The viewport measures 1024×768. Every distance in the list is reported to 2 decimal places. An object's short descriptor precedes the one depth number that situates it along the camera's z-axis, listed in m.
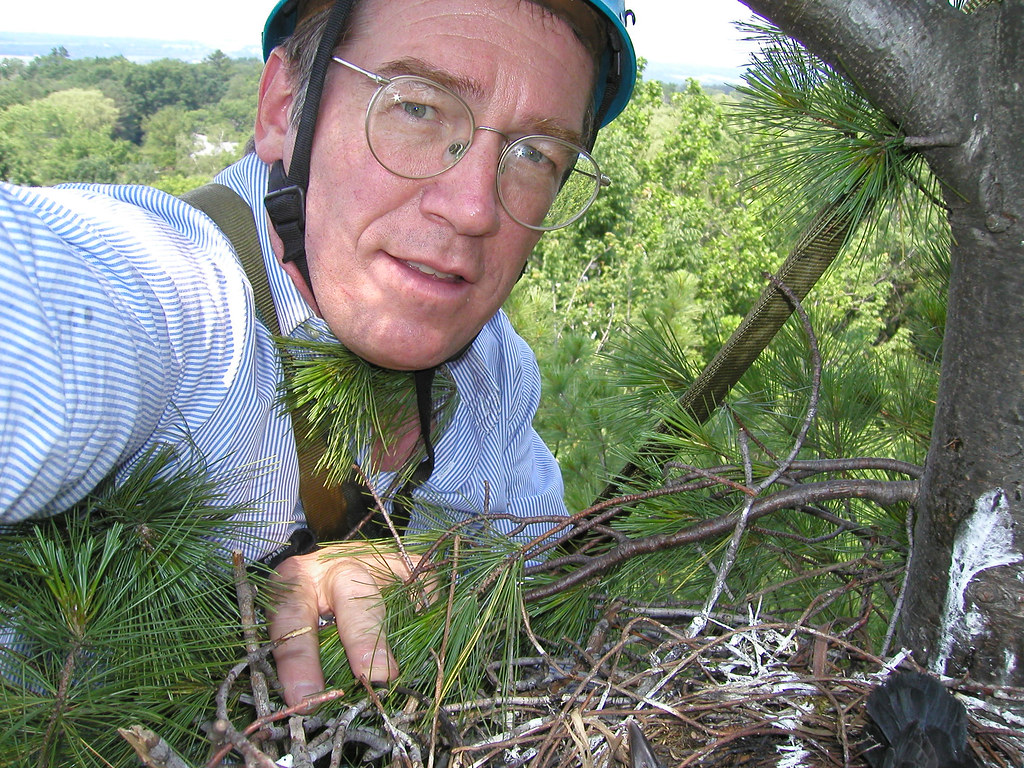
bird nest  0.33
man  0.36
